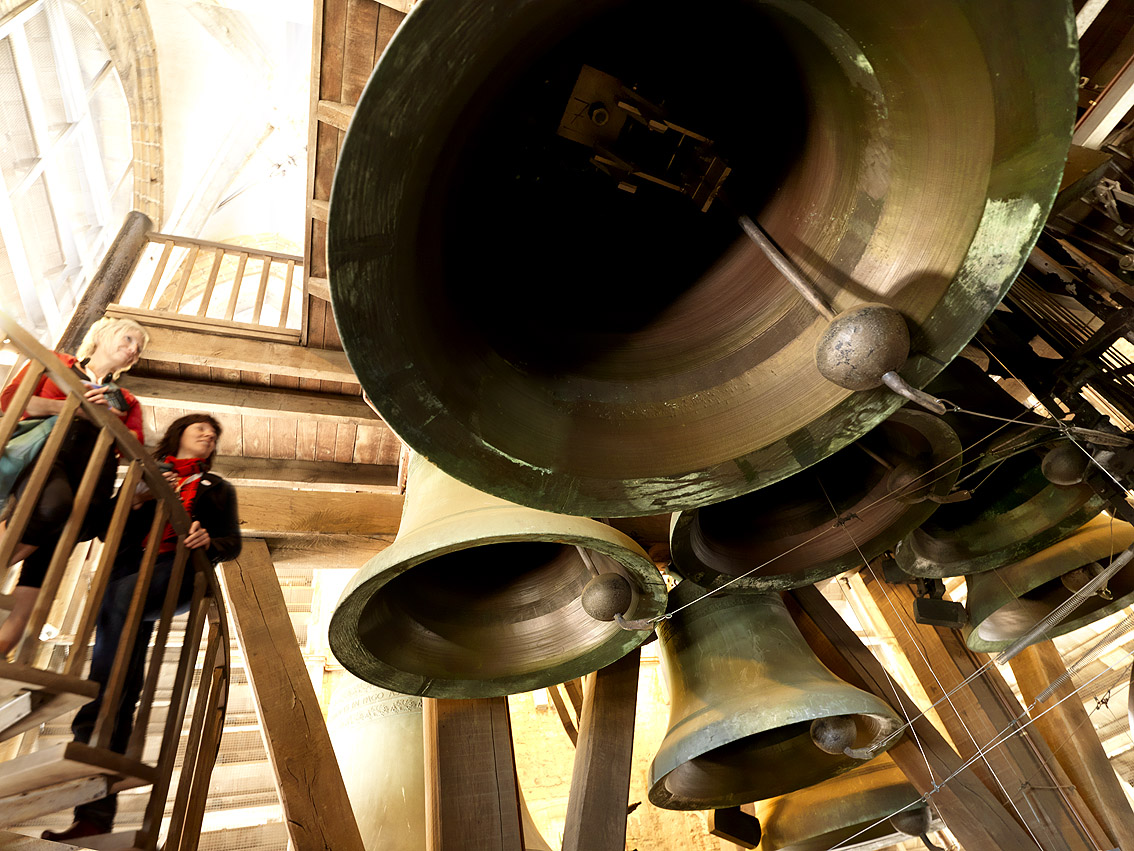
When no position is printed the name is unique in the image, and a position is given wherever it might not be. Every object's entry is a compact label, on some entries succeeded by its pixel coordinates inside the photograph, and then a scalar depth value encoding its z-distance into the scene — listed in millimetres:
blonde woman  2270
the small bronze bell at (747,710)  2318
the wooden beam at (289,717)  2471
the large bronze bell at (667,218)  1273
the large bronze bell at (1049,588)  2496
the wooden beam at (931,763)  2572
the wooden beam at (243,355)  3871
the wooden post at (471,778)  2334
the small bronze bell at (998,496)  2088
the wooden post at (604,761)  2463
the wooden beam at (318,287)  3848
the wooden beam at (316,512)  3494
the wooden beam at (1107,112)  2443
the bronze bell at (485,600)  2076
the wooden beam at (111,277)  3977
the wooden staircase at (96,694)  1675
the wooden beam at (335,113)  2986
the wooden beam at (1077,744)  3023
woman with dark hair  2289
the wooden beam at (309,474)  4688
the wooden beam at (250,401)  4121
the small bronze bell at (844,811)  2955
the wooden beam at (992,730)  2846
